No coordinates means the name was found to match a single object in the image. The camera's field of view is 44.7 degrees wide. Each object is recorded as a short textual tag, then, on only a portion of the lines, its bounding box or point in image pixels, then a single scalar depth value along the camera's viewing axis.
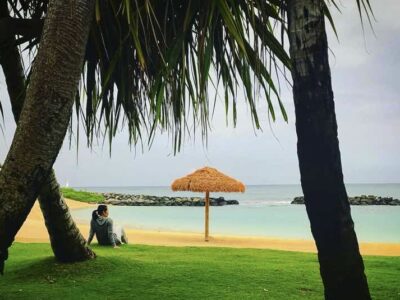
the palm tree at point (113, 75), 2.04
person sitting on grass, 6.35
